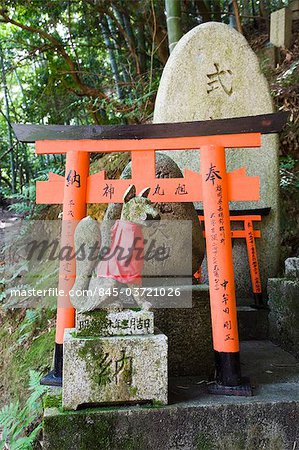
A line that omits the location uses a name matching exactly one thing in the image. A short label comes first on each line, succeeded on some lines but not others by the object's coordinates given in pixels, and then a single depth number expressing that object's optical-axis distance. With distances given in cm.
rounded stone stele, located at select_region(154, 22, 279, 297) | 513
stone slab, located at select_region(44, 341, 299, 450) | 225
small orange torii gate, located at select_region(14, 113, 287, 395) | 286
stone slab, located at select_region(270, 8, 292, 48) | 855
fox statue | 240
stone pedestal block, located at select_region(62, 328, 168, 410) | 229
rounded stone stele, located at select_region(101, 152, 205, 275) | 362
